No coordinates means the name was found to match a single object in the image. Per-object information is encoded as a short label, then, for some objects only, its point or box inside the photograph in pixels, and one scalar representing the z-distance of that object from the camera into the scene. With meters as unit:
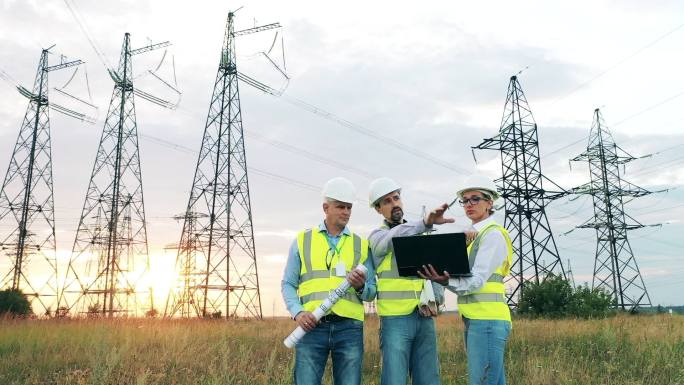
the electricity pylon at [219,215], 26.44
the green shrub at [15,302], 29.78
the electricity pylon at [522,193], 28.48
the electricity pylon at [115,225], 29.75
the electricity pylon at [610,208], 37.59
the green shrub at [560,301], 23.34
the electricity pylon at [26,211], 33.38
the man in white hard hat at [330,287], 4.00
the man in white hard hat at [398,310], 4.24
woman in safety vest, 3.91
